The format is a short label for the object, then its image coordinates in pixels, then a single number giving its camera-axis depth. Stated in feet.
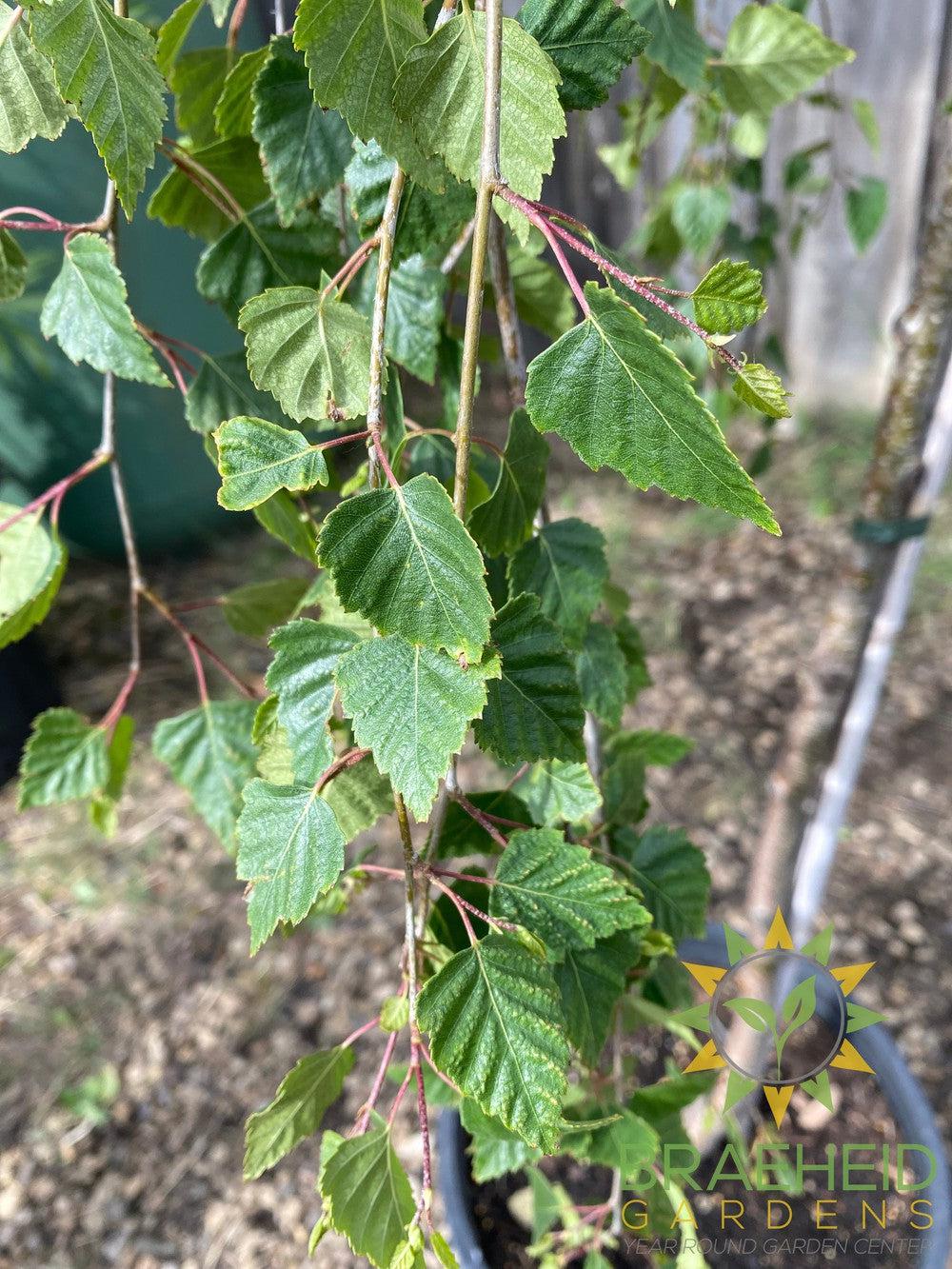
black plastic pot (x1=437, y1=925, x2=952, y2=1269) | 2.80
